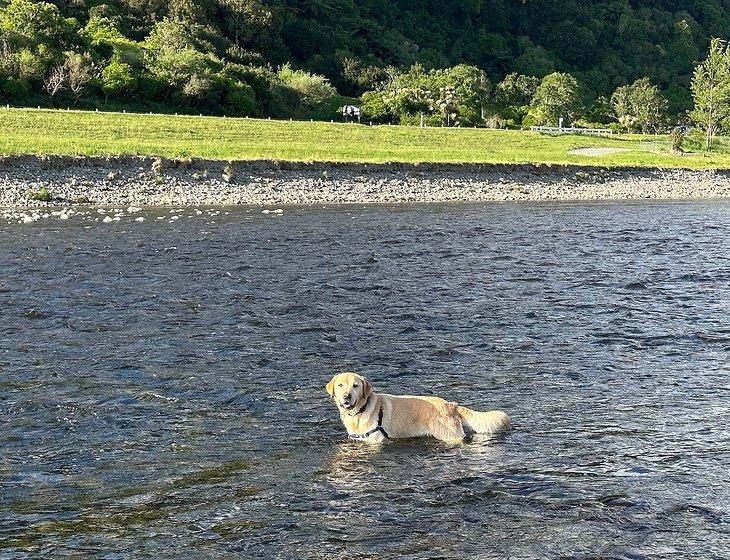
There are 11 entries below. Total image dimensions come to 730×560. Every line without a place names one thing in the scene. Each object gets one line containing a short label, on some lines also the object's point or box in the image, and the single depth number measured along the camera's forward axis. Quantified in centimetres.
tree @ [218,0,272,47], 12506
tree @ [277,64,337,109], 9325
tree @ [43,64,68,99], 7144
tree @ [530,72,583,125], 10225
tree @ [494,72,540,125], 10581
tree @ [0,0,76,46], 8015
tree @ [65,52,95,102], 7262
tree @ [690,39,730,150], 9800
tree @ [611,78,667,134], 11225
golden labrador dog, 934
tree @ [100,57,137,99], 7475
